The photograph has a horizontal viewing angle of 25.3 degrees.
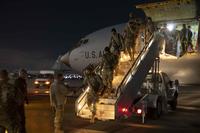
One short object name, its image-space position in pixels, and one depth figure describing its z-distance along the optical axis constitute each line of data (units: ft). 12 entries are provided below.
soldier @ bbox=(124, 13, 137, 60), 53.88
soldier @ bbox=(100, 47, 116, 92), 46.70
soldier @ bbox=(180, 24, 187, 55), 63.77
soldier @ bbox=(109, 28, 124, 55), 51.79
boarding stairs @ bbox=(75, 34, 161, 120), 43.27
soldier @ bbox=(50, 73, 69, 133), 37.17
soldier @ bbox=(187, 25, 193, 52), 64.39
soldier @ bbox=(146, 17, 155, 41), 56.75
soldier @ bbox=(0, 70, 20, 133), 26.03
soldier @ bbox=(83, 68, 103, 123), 43.32
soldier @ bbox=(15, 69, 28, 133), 28.02
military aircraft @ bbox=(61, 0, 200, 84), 69.21
